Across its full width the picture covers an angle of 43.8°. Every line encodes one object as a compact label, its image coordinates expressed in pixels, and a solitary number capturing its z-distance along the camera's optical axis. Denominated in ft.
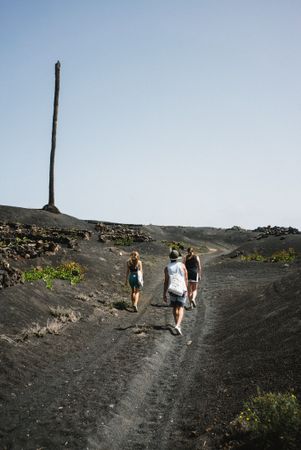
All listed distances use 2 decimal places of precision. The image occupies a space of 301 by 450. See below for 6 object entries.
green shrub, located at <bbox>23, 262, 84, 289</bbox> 48.07
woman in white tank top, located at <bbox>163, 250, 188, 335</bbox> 34.61
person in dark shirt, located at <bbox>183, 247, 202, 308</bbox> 47.75
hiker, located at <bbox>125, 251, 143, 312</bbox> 43.78
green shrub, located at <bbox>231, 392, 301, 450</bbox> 14.69
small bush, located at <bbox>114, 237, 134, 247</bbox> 113.45
